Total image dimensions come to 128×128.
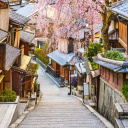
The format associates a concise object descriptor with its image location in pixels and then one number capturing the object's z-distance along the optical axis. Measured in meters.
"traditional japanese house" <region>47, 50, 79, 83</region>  28.93
